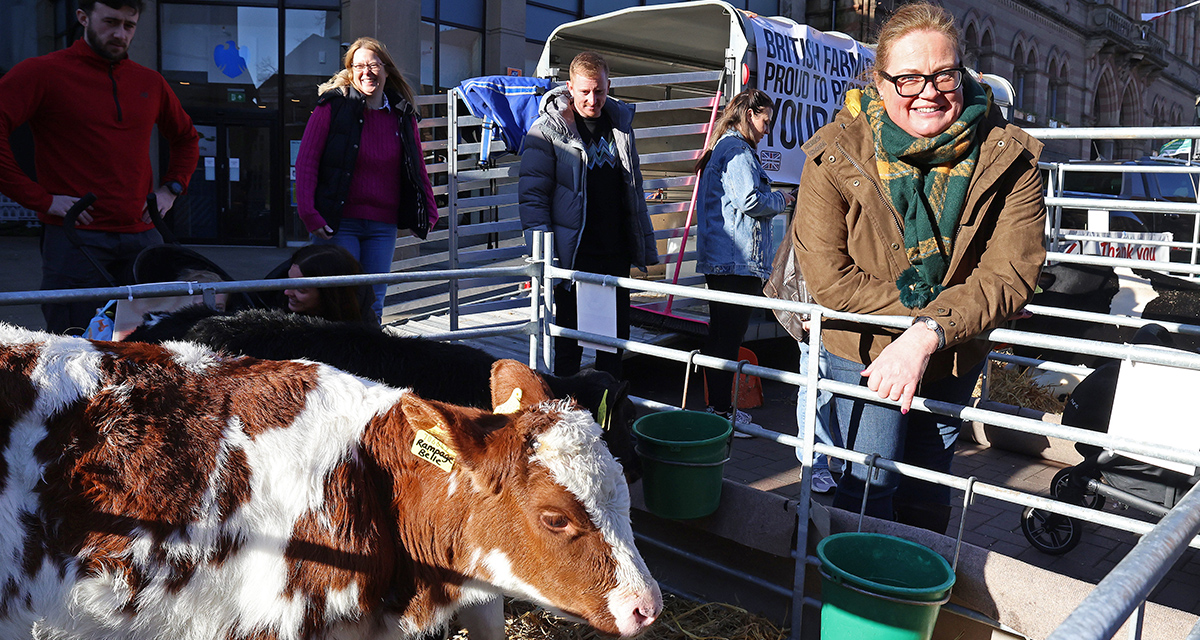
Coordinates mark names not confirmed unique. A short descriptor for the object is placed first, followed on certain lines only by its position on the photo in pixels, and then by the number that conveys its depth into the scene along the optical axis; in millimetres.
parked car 10562
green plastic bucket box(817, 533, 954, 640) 2291
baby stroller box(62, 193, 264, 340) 3424
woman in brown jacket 2408
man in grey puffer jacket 4969
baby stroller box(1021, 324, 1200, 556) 3887
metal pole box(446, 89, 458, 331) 7738
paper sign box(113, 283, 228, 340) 2984
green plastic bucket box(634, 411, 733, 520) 2951
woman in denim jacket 5367
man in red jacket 3645
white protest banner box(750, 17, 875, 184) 7789
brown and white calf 1757
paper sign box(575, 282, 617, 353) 3725
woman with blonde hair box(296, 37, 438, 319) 4758
